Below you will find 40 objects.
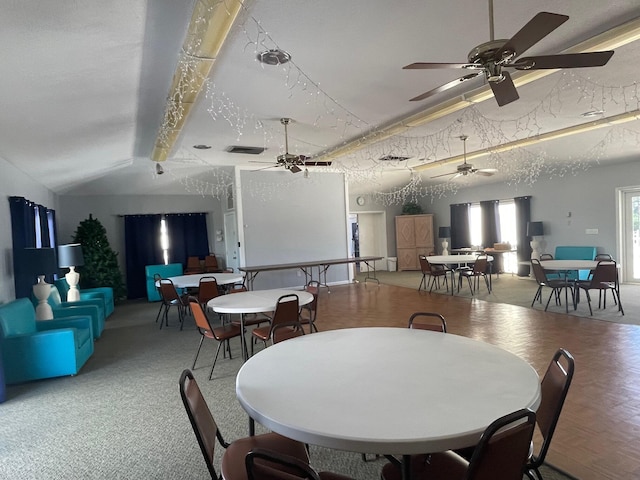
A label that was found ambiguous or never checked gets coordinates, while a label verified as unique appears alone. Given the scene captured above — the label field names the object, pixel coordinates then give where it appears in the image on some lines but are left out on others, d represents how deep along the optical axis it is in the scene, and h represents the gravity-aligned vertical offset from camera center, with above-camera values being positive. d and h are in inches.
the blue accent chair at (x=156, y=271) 329.1 -29.5
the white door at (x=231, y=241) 337.1 -5.4
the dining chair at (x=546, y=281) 227.0 -36.9
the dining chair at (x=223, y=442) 56.9 -34.9
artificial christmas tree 308.2 -13.3
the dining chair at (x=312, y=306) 154.8 -30.8
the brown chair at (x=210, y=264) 370.3 -26.6
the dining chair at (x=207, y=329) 136.8 -34.0
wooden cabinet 474.3 -14.3
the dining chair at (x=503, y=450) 43.8 -26.0
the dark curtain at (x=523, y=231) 373.4 -9.7
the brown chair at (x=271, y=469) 45.3 -27.9
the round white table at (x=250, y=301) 135.0 -25.1
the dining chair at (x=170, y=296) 210.5 -31.4
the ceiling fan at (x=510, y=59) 81.5 +36.3
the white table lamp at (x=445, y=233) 450.4 -9.5
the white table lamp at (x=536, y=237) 352.8 -15.7
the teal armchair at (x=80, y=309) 191.0 -33.8
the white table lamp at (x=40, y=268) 169.5 -10.4
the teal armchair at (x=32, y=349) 139.2 -38.3
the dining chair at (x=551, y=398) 58.1 -28.3
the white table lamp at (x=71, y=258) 219.9 -8.6
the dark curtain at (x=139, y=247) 354.6 -7.0
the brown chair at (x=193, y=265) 362.6 -26.8
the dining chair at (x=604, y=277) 211.6 -32.5
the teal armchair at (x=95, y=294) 240.8 -33.9
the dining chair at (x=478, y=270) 287.7 -34.7
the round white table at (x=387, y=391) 46.6 -24.2
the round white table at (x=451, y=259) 297.9 -27.2
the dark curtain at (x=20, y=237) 177.0 +3.8
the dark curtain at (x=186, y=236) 370.9 +1.0
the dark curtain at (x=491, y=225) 407.2 -2.5
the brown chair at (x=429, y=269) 295.0 -33.8
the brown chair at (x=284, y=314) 132.3 -28.1
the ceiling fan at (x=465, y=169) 257.8 +37.1
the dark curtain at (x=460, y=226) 440.8 -2.0
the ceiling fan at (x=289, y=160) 199.3 +38.0
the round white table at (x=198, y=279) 220.1 -25.3
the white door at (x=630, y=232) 307.1 -12.7
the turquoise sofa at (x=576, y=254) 307.9 -29.1
